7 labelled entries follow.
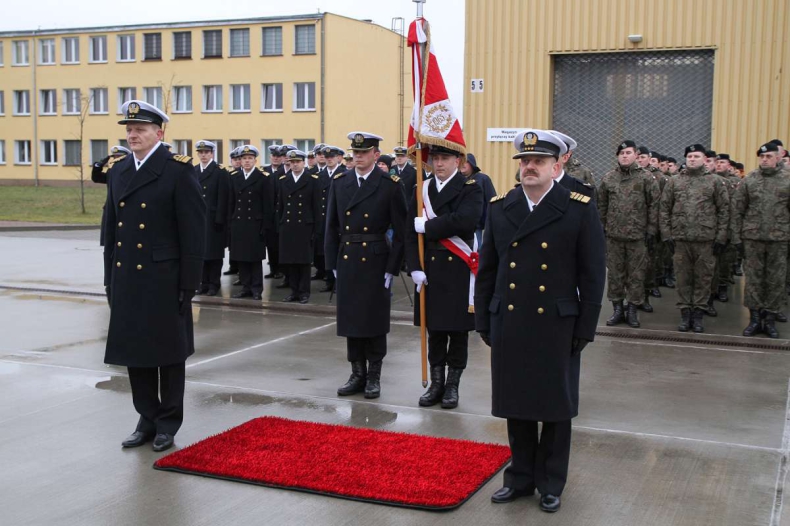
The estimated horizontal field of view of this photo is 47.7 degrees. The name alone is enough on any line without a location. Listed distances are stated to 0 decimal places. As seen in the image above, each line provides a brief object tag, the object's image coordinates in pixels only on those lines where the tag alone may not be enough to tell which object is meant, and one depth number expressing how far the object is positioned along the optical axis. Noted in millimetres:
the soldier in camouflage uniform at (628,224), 10633
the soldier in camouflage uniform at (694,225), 10320
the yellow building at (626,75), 15000
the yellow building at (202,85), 45656
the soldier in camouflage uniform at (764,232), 9875
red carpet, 4984
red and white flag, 7133
